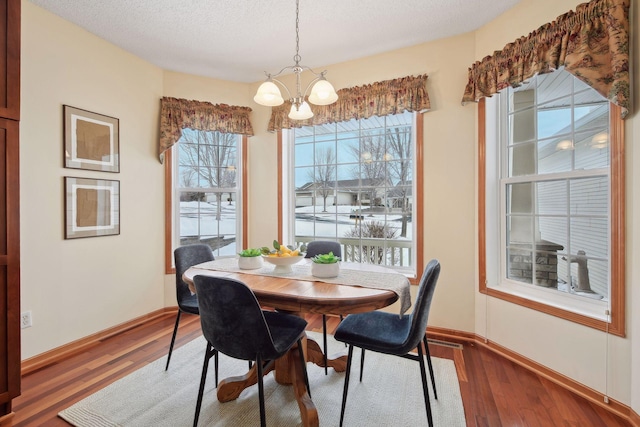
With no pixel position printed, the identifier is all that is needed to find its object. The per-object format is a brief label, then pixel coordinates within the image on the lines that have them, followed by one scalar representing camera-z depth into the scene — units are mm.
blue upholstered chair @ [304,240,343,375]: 2703
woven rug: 1710
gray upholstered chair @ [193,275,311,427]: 1422
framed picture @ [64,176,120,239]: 2539
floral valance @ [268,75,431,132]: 2781
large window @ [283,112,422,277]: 3064
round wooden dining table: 1496
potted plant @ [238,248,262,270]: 2135
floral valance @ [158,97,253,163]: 3248
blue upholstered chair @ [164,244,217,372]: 2215
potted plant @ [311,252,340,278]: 1871
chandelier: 1835
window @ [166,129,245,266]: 3488
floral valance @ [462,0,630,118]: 1674
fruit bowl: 1977
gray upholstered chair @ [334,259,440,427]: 1541
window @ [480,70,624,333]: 1921
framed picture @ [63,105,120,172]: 2523
